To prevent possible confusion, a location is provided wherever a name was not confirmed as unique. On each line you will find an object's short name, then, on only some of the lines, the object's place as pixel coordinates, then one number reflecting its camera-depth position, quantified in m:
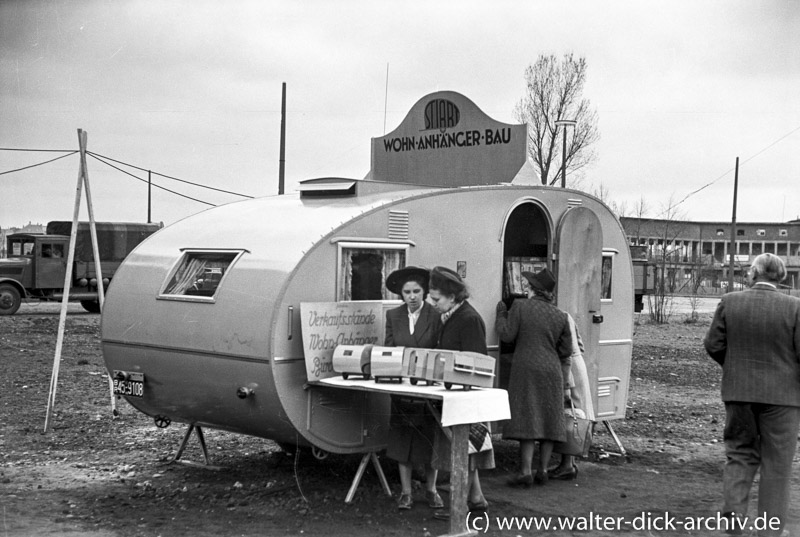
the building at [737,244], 64.62
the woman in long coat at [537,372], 7.92
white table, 6.25
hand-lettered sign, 6.92
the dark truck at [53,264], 27.72
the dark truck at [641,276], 32.66
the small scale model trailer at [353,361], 6.91
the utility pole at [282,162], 20.70
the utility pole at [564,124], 21.03
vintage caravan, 6.93
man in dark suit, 6.55
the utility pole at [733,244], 37.71
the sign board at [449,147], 9.84
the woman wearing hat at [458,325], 7.01
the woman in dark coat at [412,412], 7.11
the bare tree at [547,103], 27.41
